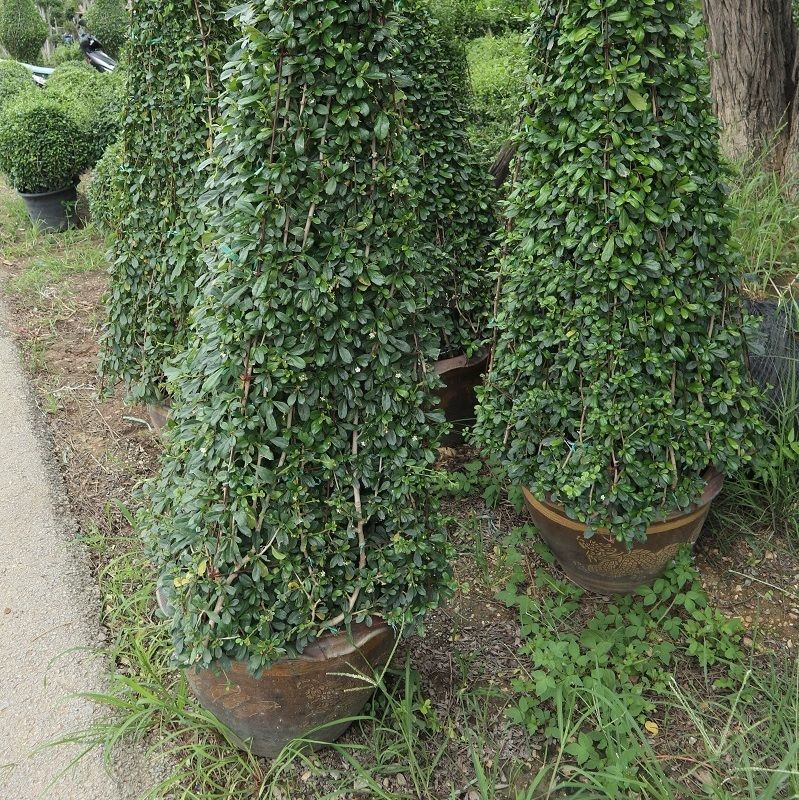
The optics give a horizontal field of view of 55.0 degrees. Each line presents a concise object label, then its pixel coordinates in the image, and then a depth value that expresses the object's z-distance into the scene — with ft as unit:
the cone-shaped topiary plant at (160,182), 10.44
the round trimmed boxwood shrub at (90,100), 23.39
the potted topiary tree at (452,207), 11.82
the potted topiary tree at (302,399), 6.42
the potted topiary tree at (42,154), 22.40
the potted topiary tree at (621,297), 8.18
